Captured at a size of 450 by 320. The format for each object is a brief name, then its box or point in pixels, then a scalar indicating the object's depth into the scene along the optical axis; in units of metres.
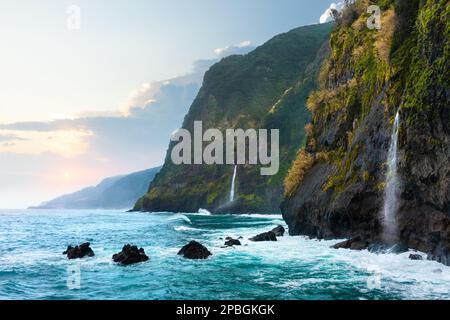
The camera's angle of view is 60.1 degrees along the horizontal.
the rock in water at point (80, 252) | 33.22
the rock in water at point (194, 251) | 30.98
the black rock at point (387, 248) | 26.55
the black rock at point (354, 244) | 30.47
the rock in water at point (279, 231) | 45.57
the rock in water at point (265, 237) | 41.12
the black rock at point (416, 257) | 24.02
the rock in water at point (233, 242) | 37.99
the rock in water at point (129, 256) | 29.12
